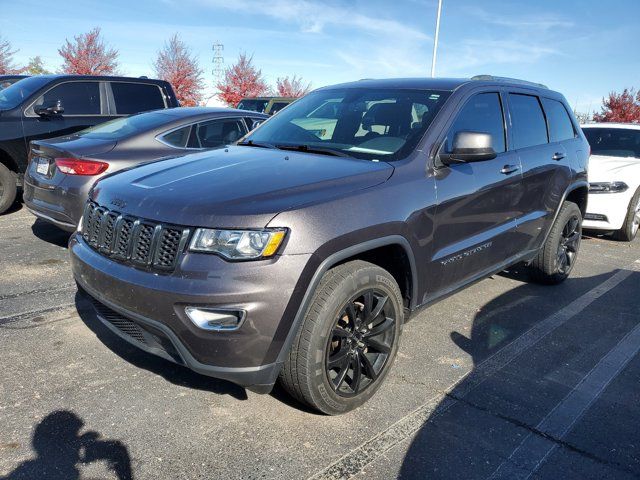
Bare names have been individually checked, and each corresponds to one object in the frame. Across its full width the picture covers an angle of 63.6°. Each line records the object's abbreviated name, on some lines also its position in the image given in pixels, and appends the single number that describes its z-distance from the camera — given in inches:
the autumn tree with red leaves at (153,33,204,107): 1204.5
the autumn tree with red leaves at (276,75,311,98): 1369.3
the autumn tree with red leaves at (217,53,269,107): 1275.8
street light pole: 846.8
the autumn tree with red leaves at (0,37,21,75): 1105.3
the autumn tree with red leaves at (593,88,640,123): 986.7
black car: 261.4
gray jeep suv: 90.6
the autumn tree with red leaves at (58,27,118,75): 1115.9
